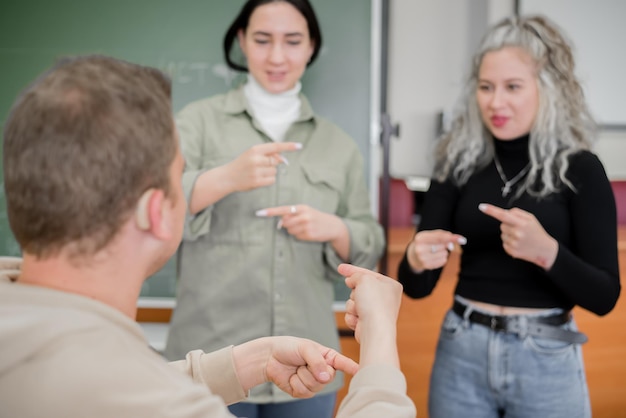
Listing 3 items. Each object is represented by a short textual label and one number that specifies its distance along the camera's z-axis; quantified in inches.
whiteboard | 91.1
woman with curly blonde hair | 49.3
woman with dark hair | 54.1
